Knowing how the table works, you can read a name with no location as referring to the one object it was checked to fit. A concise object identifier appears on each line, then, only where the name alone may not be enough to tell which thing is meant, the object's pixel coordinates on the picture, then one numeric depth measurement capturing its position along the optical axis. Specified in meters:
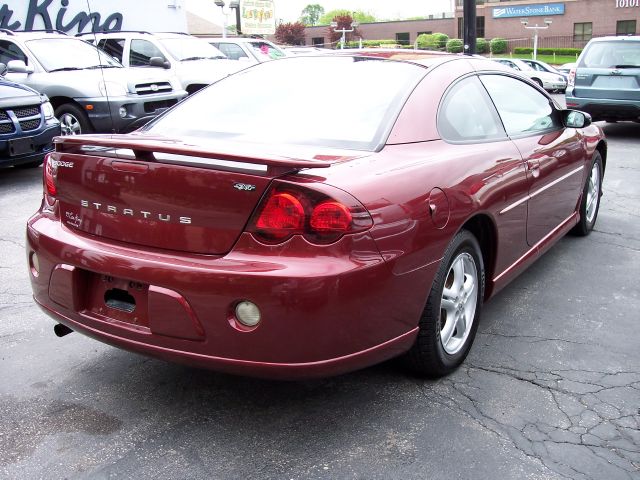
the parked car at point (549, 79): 29.23
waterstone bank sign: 66.12
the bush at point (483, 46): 61.52
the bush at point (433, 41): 63.72
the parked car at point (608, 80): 11.59
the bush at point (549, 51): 59.78
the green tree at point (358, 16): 121.00
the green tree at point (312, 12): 157.88
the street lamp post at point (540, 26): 62.15
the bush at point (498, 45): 62.63
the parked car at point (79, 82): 9.91
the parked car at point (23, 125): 8.01
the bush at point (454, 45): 58.28
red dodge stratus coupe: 2.59
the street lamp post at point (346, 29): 72.88
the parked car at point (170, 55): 13.40
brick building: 63.38
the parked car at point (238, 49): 16.61
